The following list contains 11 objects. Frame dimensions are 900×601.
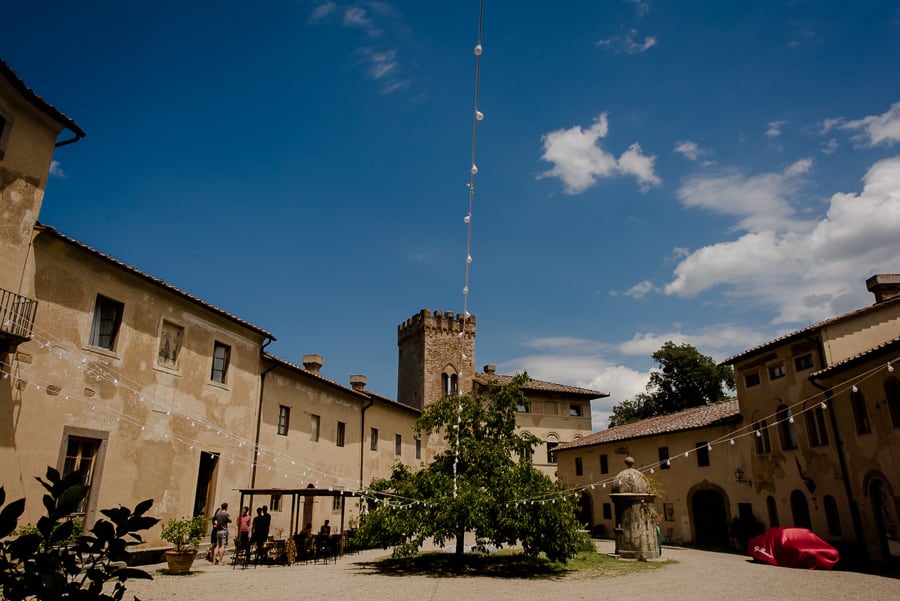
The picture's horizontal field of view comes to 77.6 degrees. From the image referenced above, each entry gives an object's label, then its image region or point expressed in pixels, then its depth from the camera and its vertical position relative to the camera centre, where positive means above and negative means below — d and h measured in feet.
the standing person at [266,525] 53.78 -2.88
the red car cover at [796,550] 54.70 -5.62
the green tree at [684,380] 151.94 +29.16
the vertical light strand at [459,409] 27.46 +7.68
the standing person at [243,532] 51.67 -3.45
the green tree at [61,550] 6.46 -0.69
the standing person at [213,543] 51.34 -4.35
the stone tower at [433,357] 135.74 +32.12
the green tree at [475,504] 46.42 -0.88
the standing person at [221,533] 50.67 -3.37
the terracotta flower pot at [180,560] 42.14 -4.75
